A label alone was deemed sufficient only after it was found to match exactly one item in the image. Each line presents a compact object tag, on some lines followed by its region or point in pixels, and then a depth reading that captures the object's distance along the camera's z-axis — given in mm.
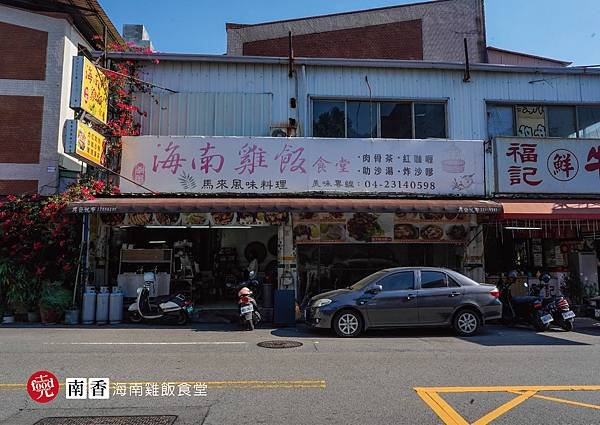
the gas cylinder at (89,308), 12545
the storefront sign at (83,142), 12164
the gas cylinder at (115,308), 12664
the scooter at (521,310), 11570
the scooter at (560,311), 11586
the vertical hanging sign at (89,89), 12570
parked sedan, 10617
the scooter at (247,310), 11664
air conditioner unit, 15602
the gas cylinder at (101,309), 12609
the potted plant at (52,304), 12664
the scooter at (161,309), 12547
